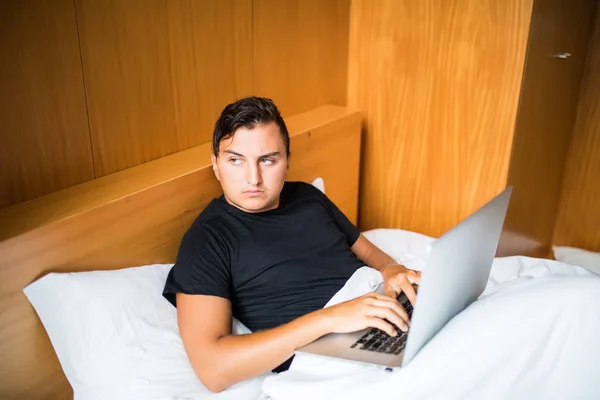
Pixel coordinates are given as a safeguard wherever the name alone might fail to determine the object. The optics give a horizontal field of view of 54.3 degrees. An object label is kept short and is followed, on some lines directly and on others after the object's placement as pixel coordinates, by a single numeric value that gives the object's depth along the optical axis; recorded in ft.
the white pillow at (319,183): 6.33
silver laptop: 3.09
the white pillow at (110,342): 3.83
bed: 3.53
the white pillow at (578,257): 8.25
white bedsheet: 3.31
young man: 3.75
